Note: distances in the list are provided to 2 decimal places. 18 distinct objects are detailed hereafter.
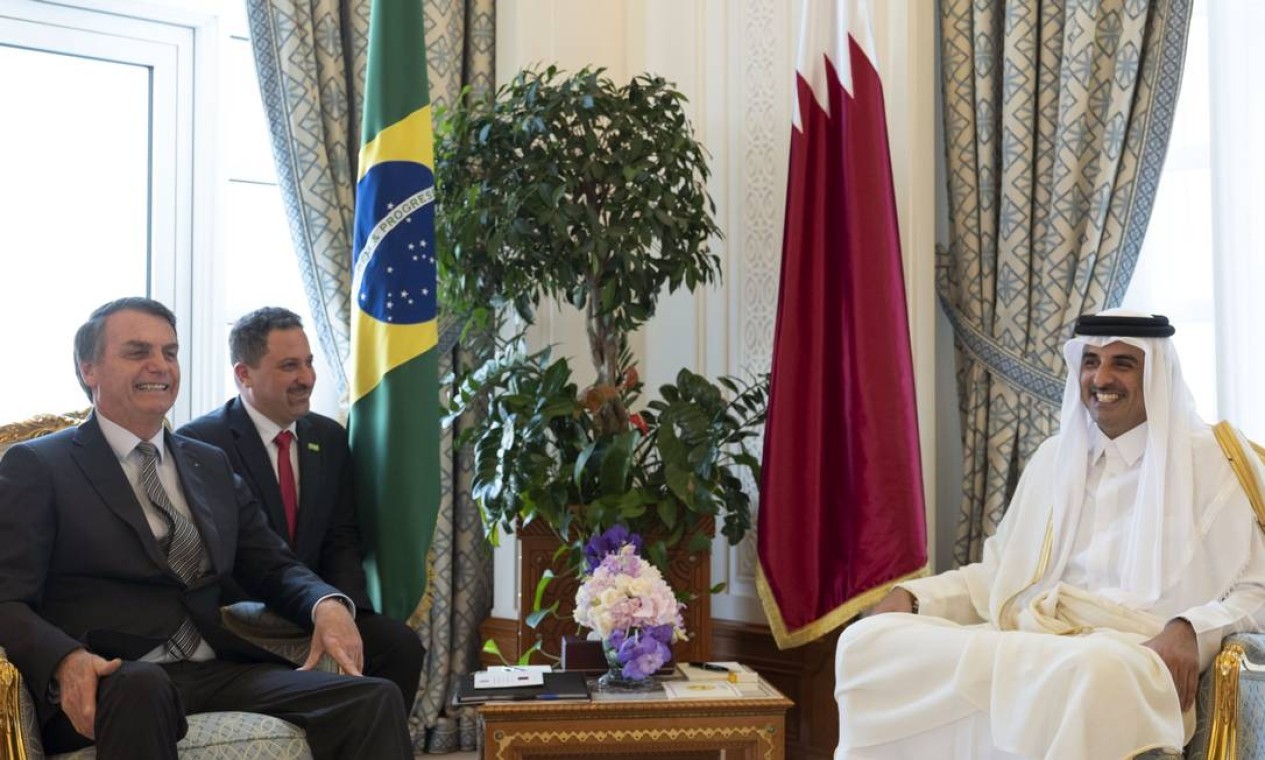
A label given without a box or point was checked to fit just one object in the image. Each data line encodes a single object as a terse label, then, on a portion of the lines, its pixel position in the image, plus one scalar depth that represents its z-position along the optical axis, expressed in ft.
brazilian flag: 12.84
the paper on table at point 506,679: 11.31
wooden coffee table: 11.03
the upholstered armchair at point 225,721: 8.57
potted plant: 13.56
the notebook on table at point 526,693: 11.07
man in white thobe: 9.35
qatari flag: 13.46
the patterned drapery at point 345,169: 14.70
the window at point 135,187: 14.38
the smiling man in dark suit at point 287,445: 12.41
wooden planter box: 13.94
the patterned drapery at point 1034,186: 13.35
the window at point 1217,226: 12.98
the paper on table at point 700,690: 11.40
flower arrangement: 11.34
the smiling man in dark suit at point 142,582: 9.04
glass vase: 11.52
